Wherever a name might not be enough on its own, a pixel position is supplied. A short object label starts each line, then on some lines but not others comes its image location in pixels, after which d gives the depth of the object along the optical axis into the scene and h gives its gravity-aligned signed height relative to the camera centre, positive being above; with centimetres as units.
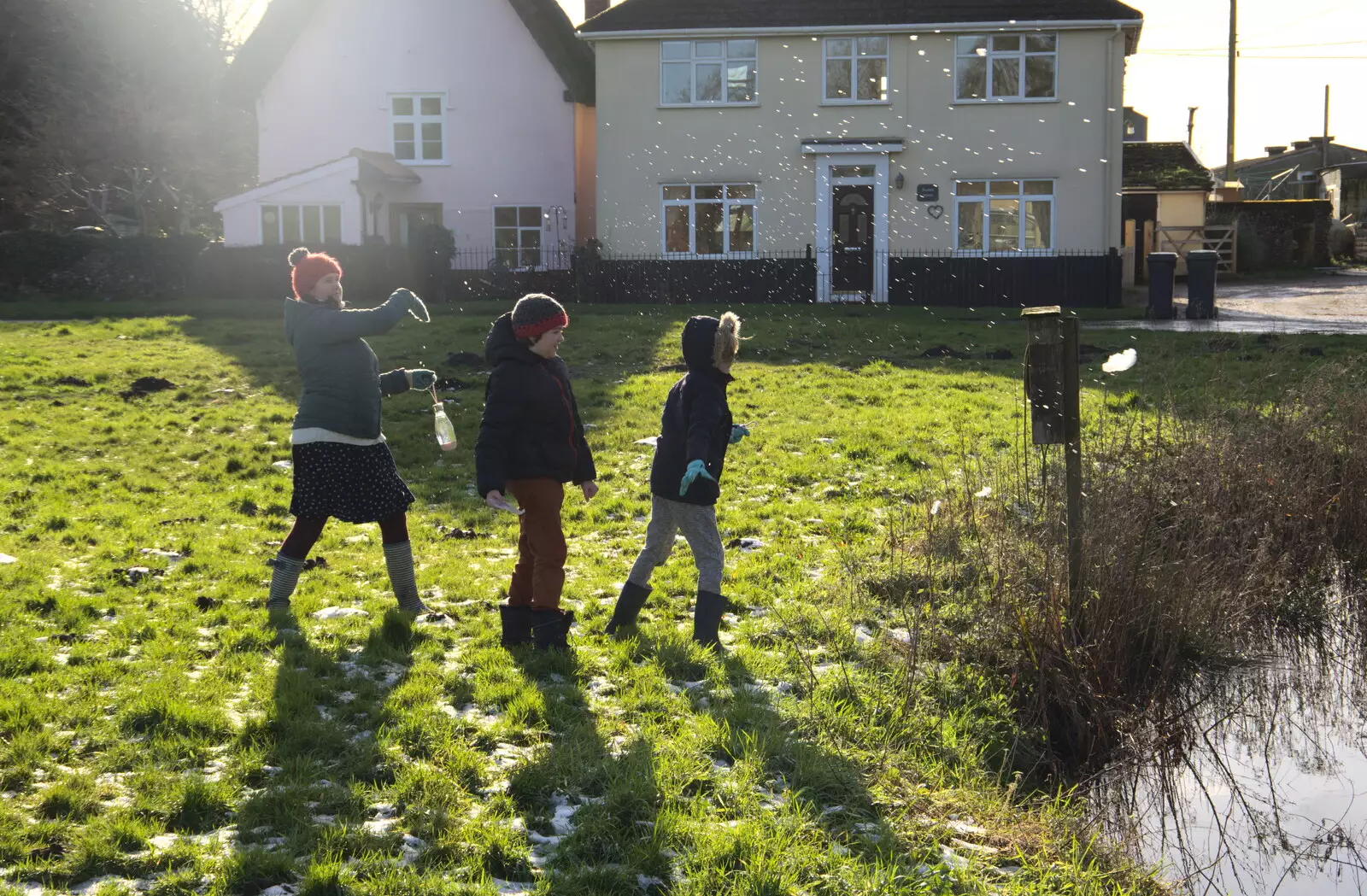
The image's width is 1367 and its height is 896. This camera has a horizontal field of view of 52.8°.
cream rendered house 2995 +371
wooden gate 4038 +128
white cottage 3353 +457
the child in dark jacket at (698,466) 654 -83
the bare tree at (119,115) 3988 +583
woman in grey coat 704 -63
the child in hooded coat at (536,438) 640 -68
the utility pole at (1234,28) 5172 +954
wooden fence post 689 -53
